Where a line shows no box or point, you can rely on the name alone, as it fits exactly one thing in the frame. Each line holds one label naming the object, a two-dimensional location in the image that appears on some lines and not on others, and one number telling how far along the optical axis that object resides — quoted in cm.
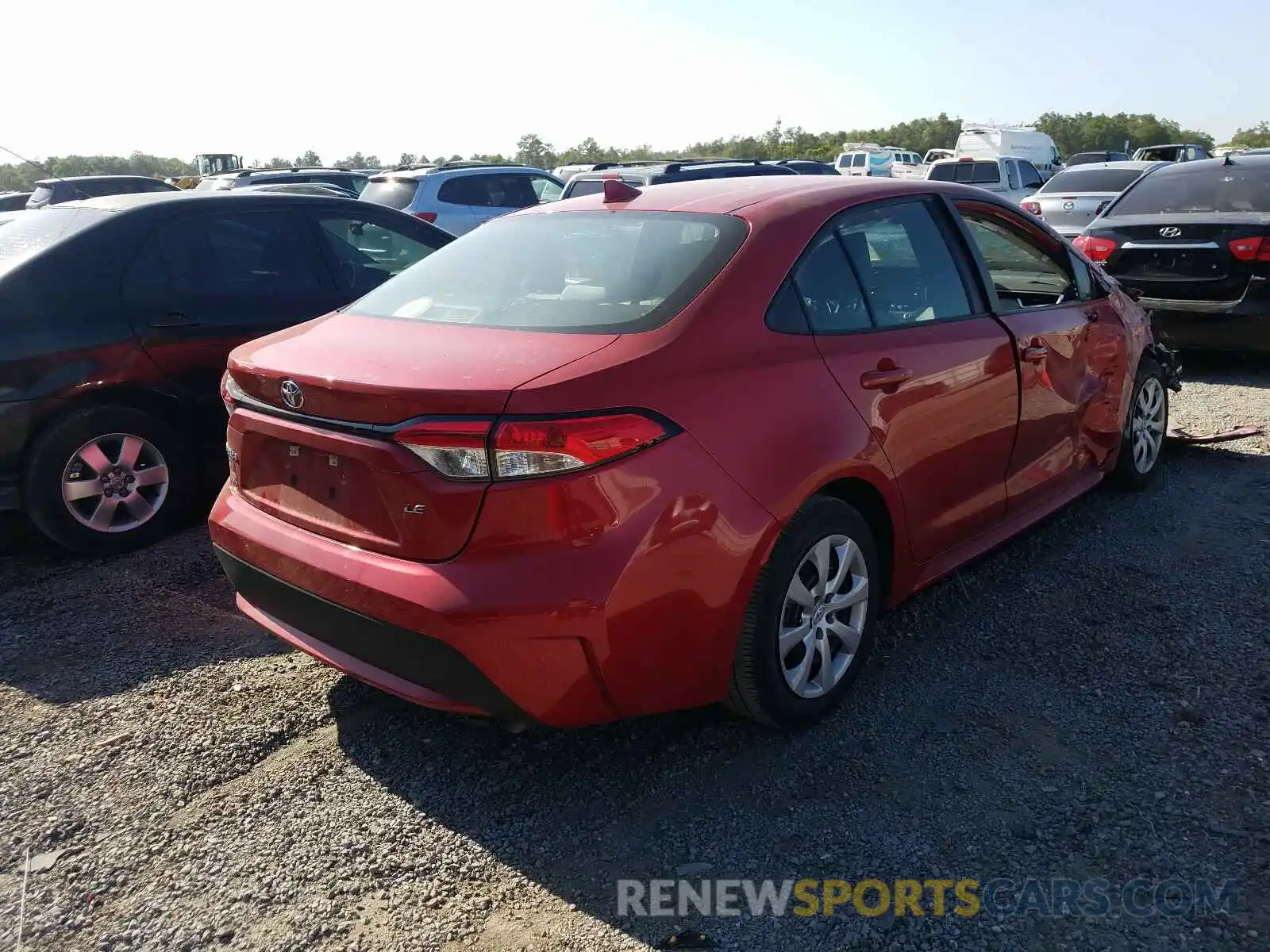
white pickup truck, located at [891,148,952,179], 2646
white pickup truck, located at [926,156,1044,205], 1875
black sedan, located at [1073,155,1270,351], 714
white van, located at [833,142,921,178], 3388
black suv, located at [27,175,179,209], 1289
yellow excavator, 3922
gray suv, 1329
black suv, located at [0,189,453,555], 457
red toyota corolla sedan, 248
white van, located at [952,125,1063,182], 3100
